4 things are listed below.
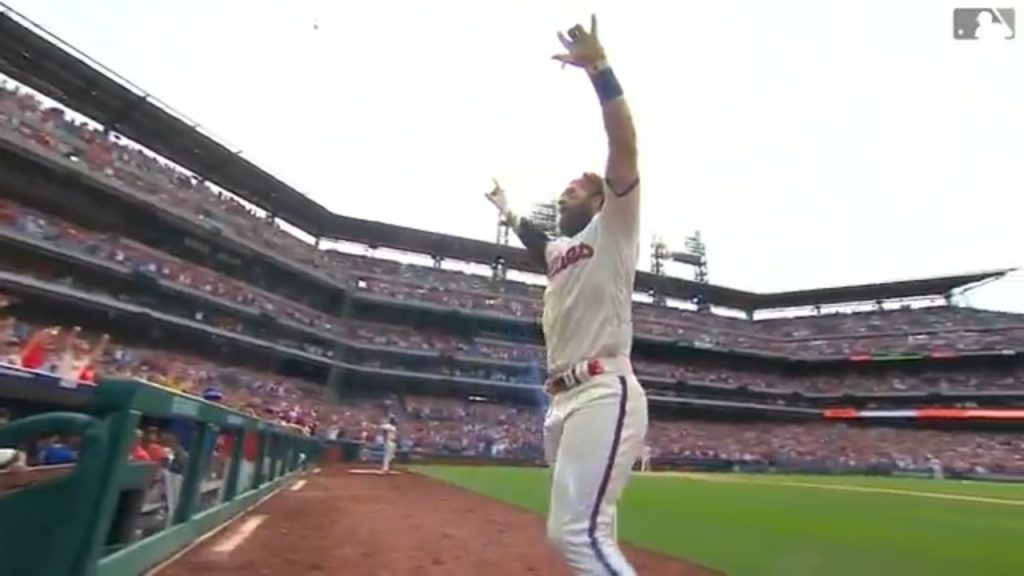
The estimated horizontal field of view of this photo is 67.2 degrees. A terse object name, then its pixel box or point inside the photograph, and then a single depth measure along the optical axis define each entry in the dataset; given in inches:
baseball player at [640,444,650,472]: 1317.7
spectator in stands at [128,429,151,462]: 134.9
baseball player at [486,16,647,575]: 102.0
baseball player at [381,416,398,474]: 851.4
